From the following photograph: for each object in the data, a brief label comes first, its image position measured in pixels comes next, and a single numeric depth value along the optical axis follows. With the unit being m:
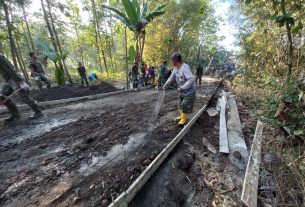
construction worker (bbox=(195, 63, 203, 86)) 13.70
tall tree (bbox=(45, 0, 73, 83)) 12.20
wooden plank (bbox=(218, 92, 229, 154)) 3.80
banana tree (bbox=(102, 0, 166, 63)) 9.92
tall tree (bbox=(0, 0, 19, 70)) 9.99
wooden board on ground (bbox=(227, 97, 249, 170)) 3.54
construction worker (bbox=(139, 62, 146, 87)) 13.11
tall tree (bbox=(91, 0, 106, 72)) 16.17
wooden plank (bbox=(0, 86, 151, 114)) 6.06
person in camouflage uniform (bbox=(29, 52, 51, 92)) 8.60
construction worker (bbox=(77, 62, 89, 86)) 11.41
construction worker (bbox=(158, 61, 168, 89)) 11.15
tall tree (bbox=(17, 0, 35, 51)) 14.89
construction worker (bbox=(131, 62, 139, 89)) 11.99
